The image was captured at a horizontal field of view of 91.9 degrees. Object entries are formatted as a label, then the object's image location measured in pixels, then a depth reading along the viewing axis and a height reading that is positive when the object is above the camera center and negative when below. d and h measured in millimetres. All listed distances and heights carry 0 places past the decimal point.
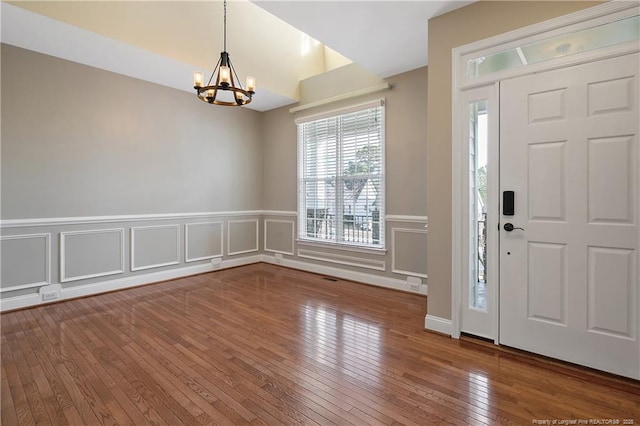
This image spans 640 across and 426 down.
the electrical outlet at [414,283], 4000 -892
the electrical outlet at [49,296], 3627 -980
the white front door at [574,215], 2066 +0
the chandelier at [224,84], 3129 +1354
